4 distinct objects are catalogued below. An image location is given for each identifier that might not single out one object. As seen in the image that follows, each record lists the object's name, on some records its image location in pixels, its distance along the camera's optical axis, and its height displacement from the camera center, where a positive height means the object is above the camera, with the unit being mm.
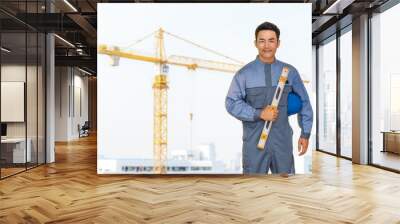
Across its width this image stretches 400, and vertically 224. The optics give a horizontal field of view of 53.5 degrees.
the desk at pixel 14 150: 6984 -680
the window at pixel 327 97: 10516 +415
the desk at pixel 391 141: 7711 -601
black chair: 18375 -800
